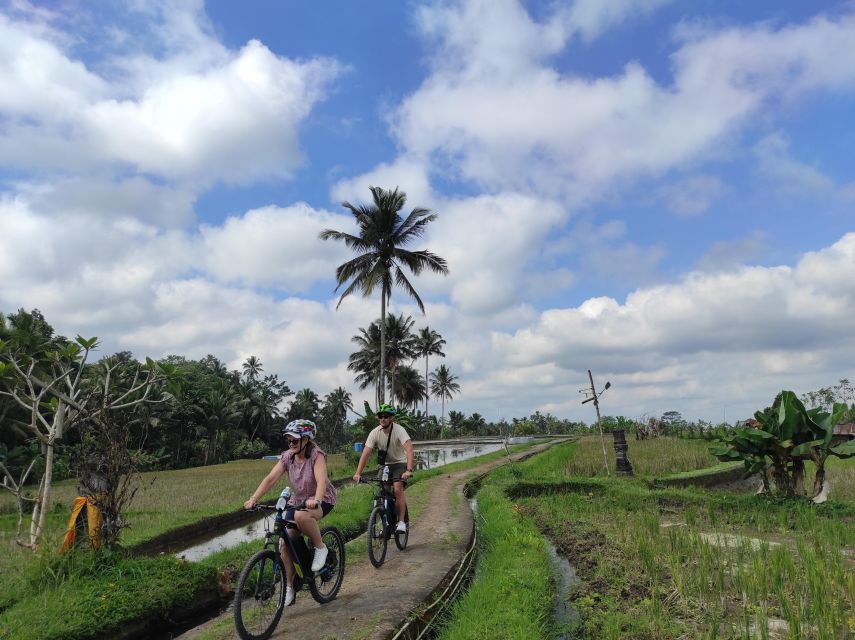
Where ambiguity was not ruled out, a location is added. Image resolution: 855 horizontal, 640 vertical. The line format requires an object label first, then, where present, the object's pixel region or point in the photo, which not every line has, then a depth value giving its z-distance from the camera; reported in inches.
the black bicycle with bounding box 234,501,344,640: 176.7
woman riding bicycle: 199.4
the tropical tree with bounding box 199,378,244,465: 1775.3
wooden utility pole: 737.1
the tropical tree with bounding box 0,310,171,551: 297.9
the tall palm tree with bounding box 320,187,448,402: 1073.5
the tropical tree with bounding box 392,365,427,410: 2336.4
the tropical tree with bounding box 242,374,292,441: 2177.7
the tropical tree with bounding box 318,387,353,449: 2844.5
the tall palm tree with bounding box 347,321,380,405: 1967.3
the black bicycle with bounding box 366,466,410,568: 274.5
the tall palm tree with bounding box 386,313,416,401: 1948.2
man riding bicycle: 281.9
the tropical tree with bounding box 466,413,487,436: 2861.2
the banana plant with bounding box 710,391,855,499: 448.1
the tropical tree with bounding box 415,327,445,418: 2642.7
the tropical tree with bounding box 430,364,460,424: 3051.2
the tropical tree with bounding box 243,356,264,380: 2891.2
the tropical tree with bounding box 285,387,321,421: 2567.2
